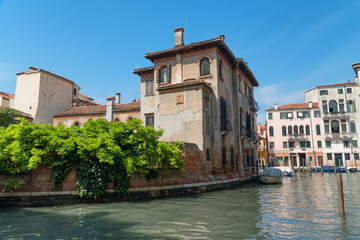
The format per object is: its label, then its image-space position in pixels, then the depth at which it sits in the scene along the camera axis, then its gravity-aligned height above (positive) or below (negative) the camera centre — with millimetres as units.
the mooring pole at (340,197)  9162 -1414
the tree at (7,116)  21500 +3674
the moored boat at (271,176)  22547 -1532
